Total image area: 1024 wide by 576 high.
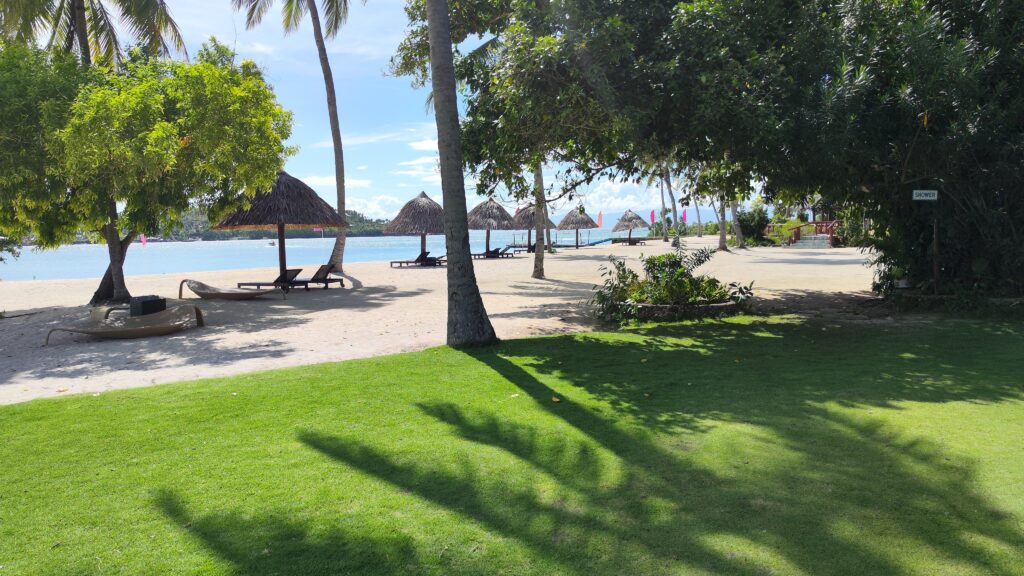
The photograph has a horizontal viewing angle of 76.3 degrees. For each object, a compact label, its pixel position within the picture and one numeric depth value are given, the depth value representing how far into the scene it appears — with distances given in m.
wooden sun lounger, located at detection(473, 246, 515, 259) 31.22
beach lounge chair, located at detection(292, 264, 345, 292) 17.34
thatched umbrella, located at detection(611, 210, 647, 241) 51.72
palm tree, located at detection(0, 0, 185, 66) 14.44
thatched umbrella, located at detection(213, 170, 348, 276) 17.73
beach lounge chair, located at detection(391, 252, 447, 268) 27.23
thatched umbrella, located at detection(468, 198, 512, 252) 31.53
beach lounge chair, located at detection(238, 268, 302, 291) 16.76
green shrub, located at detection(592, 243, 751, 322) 10.26
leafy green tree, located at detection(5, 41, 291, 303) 10.62
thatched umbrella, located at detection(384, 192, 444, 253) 27.38
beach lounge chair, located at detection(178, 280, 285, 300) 14.69
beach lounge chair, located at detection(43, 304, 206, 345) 9.71
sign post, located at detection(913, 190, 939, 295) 10.30
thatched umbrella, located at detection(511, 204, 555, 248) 33.00
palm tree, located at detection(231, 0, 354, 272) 21.92
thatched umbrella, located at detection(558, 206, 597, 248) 43.19
